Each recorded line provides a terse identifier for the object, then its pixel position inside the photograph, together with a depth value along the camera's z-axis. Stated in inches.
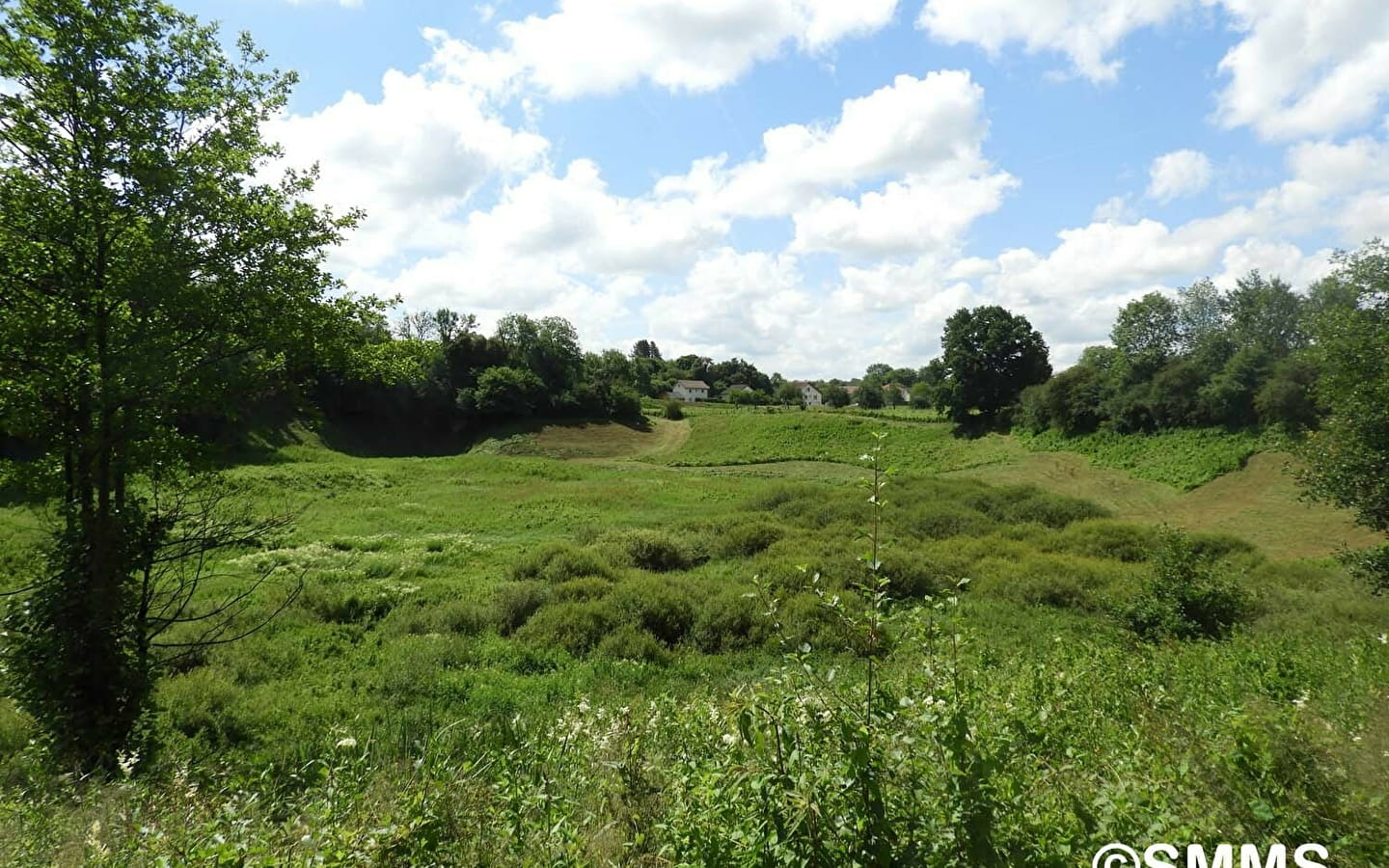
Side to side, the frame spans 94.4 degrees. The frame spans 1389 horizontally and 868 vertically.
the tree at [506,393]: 2351.1
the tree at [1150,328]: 2065.7
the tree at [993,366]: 2150.6
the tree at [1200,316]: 1916.8
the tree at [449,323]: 2735.2
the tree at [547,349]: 2640.3
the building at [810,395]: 5285.4
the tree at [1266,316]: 1660.9
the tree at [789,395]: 4195.4
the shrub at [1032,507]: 946.7
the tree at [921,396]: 3811.3
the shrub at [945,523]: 868.0
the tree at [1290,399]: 1275.8
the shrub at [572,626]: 458.6
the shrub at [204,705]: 311.4
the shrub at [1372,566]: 571.5
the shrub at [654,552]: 687.7
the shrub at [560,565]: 603.8
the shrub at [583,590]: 540.1
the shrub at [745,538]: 738.8
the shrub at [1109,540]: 769.6
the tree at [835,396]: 4468.5
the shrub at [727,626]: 471.5
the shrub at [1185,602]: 466.0
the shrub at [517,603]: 497.4
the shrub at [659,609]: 494.0
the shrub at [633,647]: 442.0
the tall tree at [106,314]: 250.2
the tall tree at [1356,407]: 621.6
